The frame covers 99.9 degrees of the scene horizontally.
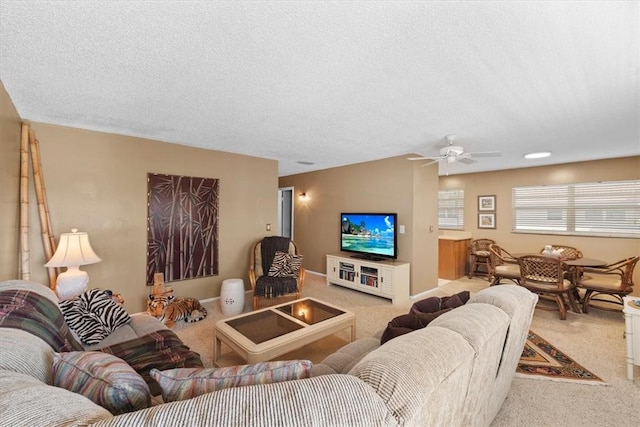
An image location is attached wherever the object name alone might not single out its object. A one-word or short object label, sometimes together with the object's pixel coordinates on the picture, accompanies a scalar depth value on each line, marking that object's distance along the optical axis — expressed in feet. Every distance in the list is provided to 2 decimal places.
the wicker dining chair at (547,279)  11.25
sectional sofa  1.98
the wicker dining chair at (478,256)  18.34
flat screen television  14.48
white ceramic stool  11.50
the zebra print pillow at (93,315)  6.38
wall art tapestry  11.78
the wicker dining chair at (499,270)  13.12
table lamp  8.61
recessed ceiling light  13.52
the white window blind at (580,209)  14.42
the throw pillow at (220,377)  2.75
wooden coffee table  6.57
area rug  7.39
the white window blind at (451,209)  20.80
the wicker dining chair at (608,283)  11.09
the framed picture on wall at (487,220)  19.10
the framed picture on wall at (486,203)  19.11
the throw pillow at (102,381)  2.76
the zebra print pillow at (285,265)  12.96
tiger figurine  10.39
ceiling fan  10.60
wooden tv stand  13.33
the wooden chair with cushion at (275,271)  11.67
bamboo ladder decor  8.81
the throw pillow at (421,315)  4.97
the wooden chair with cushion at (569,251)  14.89
